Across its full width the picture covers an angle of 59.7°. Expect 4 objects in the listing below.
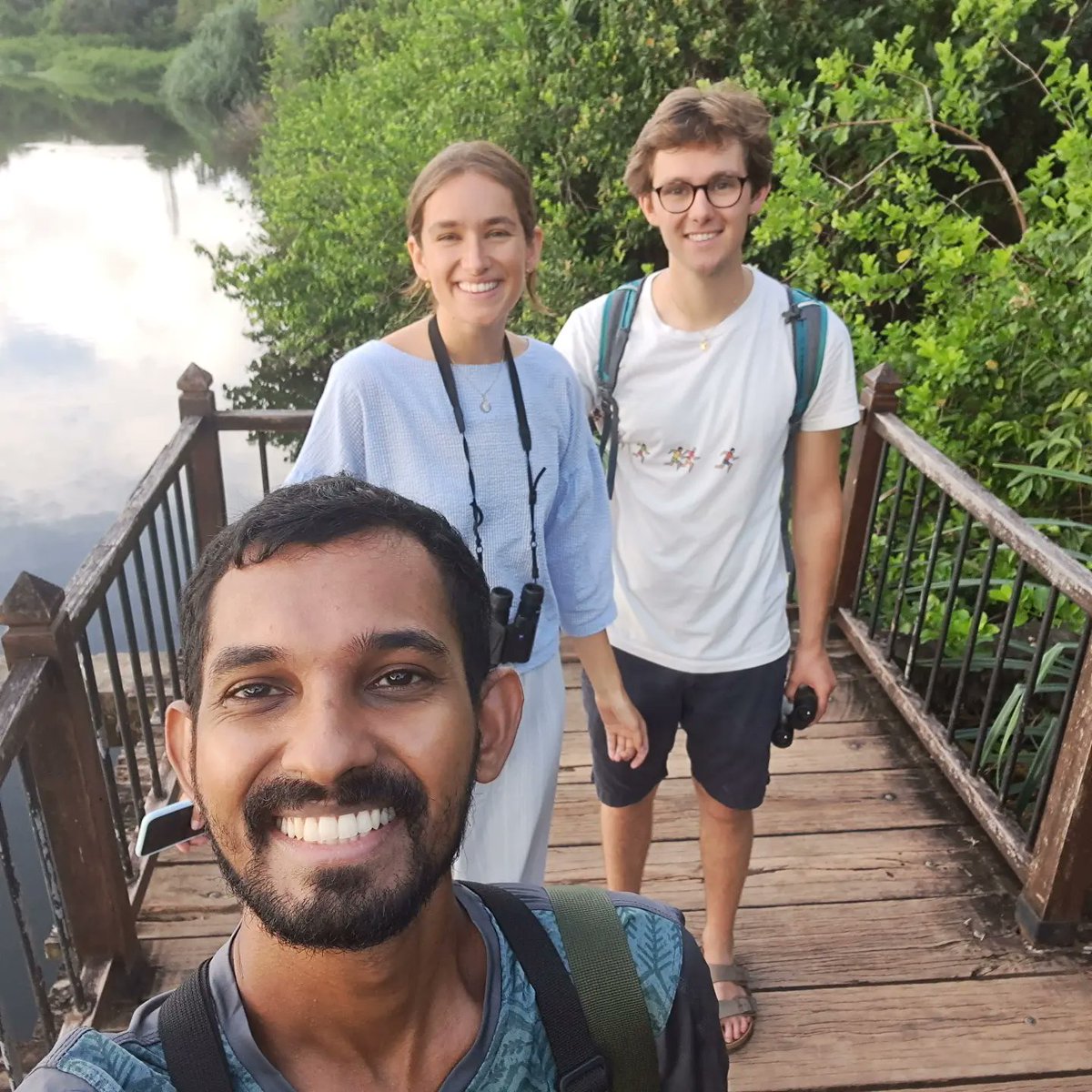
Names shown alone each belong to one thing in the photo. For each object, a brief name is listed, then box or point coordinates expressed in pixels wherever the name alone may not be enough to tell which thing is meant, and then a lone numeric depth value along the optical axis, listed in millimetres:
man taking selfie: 810
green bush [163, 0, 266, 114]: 26000
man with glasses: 1691
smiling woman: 1431
